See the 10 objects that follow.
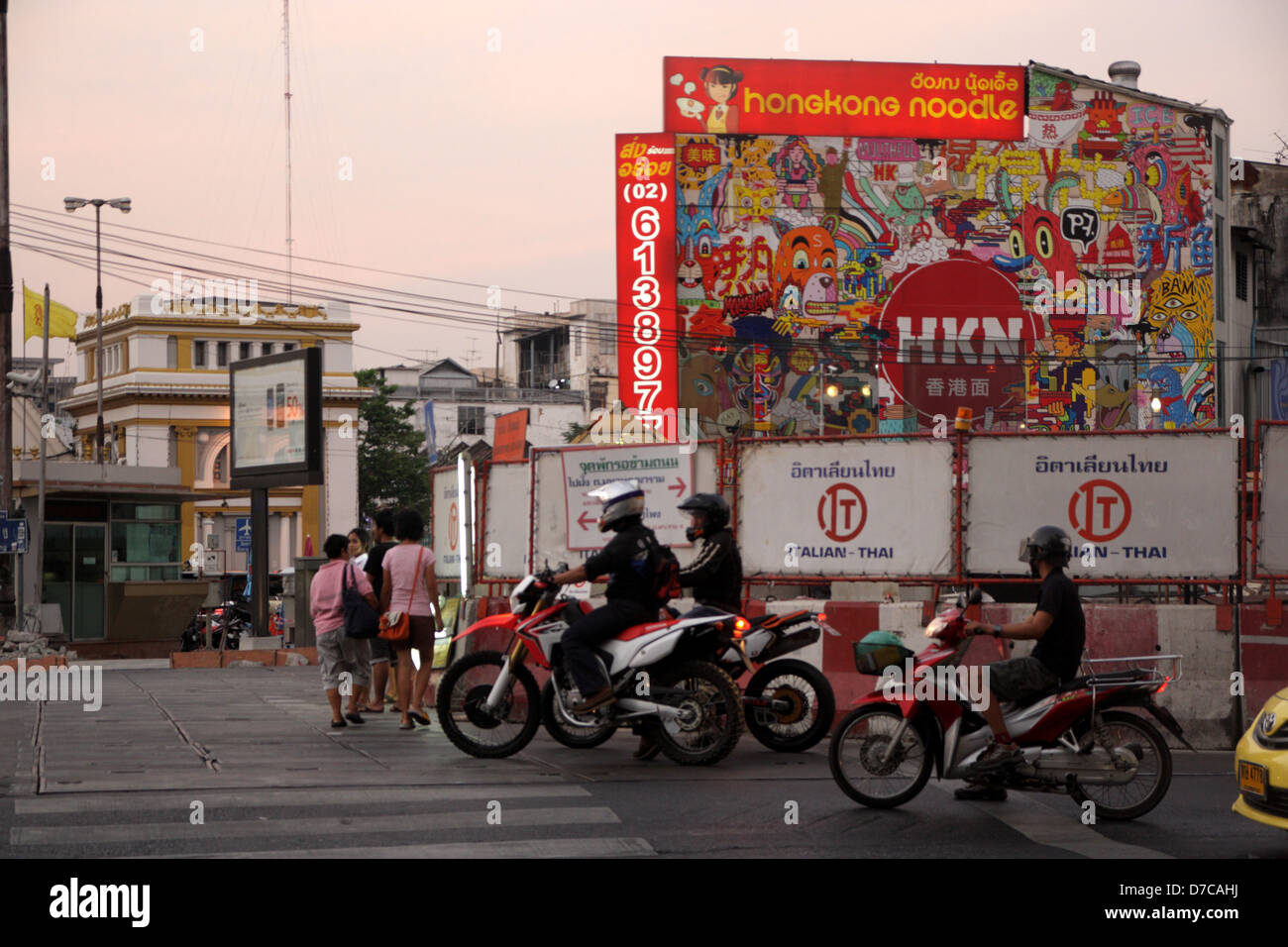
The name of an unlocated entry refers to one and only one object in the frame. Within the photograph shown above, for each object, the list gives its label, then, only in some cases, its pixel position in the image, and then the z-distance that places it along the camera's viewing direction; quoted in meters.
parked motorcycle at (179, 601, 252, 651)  39.47
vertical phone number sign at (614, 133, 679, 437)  44.75
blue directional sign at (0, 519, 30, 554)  27.12
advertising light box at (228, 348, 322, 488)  30.39
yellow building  74.62
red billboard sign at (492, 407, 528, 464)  17.62
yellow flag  48.34
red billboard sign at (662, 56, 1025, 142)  46.50
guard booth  37.34
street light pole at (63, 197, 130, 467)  57.59
